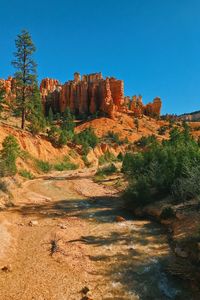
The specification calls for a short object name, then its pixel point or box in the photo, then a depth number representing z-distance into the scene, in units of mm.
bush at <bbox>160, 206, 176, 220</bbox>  9743
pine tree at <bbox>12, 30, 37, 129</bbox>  28662
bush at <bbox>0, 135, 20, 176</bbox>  16473
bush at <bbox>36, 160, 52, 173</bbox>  26638
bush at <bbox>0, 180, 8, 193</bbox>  12934
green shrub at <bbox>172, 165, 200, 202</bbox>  9351
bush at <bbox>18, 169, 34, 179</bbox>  21153
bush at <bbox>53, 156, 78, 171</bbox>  29487
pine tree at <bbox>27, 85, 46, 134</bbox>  30037
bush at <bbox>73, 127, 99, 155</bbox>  39033
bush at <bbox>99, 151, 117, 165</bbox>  39412
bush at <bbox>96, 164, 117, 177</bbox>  24605
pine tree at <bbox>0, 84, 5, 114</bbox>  31209
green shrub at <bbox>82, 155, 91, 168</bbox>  36709
